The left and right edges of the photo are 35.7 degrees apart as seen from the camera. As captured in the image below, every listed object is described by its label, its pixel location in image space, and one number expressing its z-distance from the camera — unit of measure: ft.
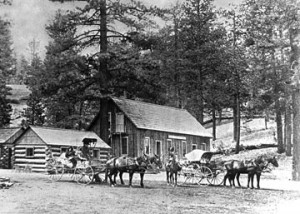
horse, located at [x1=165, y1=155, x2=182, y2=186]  71.82
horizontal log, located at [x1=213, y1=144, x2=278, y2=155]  138.10
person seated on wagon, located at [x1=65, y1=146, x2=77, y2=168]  72.84
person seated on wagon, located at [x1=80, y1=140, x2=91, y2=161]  74.82
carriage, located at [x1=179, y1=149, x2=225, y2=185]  75.00
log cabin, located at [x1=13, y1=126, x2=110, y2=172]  99.71
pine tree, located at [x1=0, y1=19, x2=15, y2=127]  138.51
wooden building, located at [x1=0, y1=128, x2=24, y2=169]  116.88
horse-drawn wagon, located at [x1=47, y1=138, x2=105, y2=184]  71.31
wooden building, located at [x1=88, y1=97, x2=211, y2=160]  116.57
